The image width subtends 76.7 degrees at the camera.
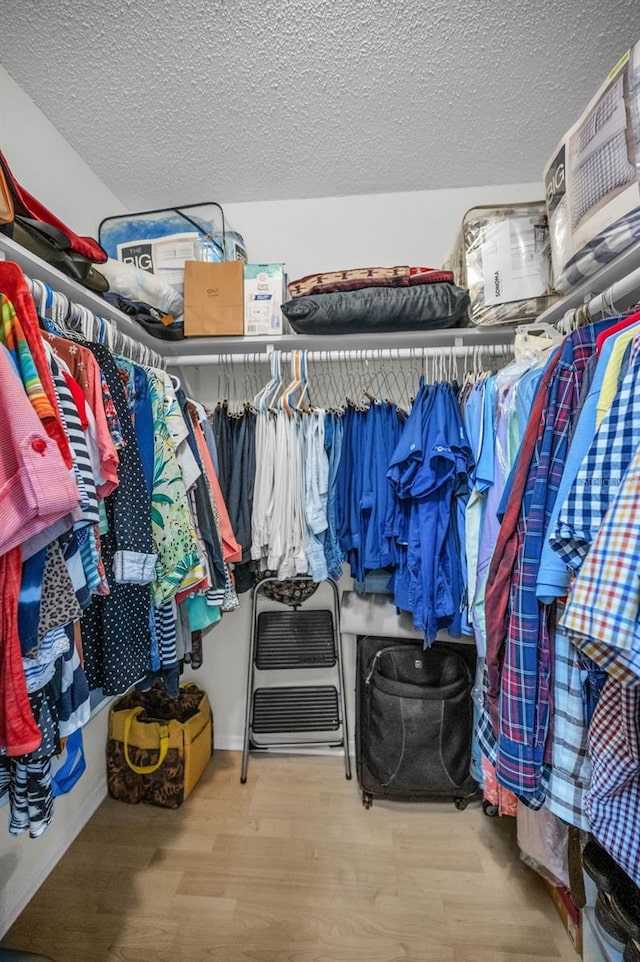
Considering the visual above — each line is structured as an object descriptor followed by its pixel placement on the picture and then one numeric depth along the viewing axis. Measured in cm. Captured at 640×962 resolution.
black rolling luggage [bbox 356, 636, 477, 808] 163
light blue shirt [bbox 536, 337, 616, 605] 73
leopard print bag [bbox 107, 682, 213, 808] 165
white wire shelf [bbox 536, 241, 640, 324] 92
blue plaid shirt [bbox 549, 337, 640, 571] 61
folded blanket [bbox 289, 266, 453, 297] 151
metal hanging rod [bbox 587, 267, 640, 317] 89
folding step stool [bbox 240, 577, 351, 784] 189
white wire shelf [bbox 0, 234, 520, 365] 154
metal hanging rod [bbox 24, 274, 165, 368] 98
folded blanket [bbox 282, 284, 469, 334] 146
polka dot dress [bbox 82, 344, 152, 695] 93
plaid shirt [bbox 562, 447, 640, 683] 52
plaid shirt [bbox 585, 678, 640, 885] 60
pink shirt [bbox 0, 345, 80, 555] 62
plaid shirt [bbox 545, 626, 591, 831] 74
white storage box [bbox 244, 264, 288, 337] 161
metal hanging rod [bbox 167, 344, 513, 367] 153
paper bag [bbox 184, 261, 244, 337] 159
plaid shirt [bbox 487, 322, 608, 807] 78
